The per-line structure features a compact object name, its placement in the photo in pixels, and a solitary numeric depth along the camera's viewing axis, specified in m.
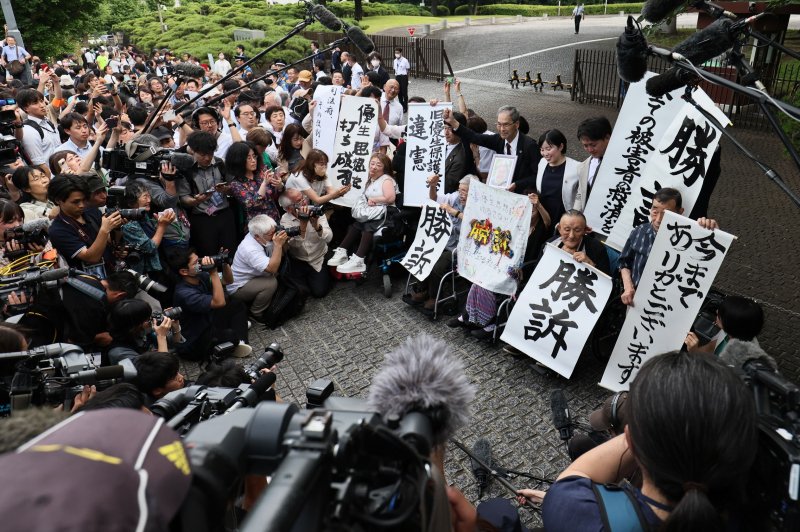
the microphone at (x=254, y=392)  2.01
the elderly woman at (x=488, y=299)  5.88
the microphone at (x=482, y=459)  4.11
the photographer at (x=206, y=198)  6.45
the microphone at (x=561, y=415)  3.54
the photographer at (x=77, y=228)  4.90
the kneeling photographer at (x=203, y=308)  5.79
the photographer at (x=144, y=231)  5.66
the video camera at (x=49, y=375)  2.86
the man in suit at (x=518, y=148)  6.34
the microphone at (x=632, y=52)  3.10
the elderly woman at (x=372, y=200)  7.30
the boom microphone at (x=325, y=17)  5.48
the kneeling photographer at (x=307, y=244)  7.02
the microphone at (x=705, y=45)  2.78
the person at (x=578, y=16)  31.08
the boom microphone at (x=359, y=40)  5.82
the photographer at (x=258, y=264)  6.45
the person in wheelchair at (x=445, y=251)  6.56
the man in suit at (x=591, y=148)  5.74
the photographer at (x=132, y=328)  4.59
